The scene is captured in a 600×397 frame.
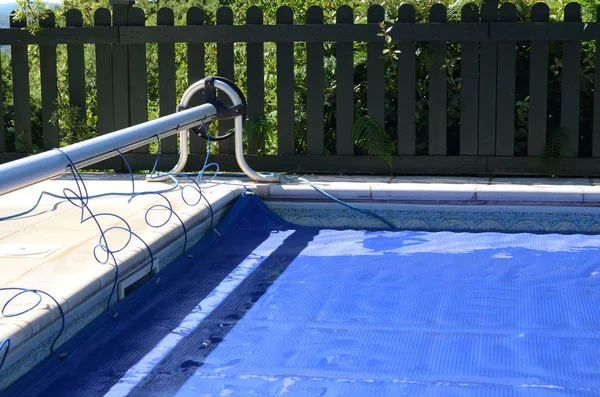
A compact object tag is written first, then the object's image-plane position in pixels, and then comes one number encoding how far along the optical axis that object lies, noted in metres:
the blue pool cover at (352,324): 3.26
